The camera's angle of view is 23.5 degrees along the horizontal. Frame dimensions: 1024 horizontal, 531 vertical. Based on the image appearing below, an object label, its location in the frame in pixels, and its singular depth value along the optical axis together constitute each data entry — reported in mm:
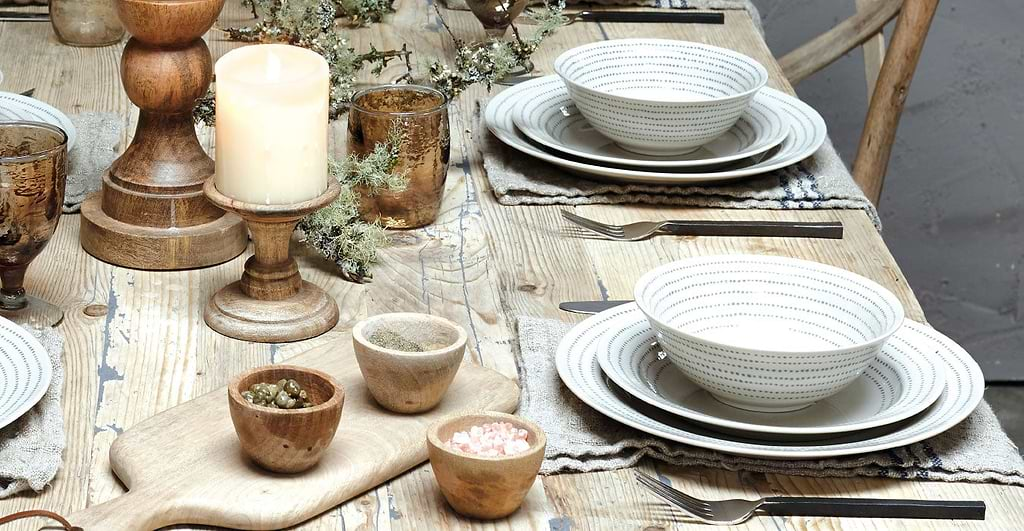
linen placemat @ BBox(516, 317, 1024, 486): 1578
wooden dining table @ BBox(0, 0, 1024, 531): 1546
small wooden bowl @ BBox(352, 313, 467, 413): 1583
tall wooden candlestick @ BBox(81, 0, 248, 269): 1810
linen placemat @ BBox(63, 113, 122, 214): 1971
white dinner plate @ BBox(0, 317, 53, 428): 1572
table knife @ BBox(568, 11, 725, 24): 2583
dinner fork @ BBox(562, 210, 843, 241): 1933
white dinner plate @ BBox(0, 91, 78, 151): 2013
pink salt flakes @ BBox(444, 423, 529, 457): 1513
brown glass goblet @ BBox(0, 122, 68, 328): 1679
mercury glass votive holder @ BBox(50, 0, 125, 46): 2340
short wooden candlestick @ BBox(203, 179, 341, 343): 1728
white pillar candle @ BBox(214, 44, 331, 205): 1688
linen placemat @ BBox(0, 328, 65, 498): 1527
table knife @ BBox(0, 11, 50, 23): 2430
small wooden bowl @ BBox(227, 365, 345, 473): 1506
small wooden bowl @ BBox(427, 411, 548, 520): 1496
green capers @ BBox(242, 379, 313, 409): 1527
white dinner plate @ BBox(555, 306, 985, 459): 1562
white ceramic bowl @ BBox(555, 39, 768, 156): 1992
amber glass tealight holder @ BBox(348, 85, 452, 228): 1889
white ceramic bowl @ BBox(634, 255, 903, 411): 1574
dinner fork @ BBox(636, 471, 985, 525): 1539
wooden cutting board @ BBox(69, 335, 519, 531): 1501
